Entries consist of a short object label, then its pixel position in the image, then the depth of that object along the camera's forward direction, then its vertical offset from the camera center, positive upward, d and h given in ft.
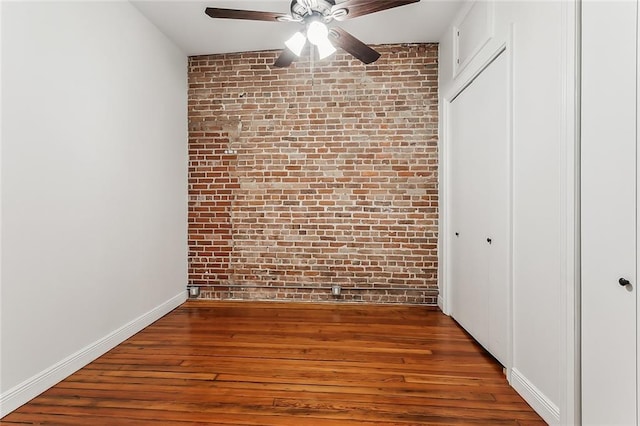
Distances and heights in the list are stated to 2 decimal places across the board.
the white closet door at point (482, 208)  7.35 -0.11
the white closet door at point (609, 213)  4.11 -0.13
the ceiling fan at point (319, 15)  7.41 +4.25
